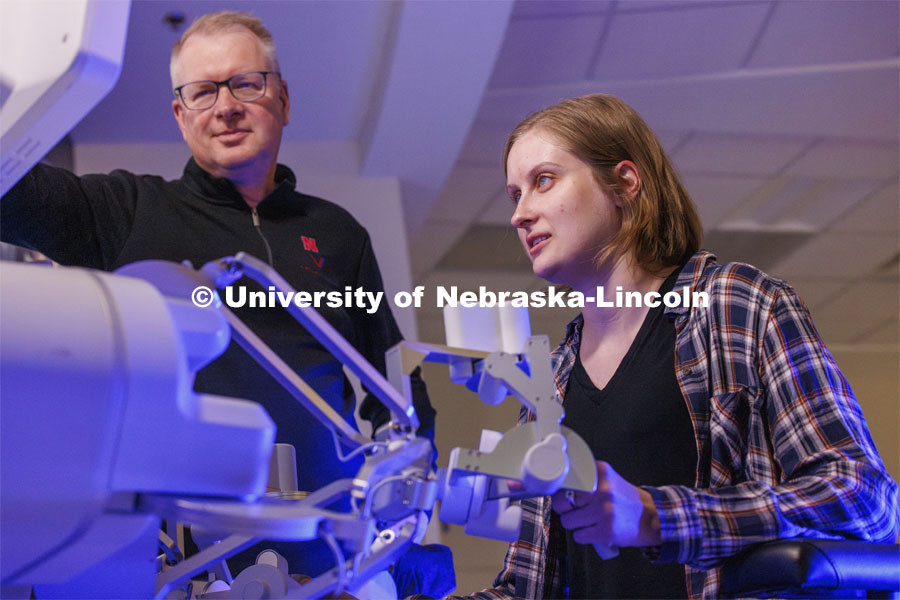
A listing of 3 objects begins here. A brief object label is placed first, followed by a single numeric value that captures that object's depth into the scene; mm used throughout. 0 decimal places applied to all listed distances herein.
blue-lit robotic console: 644
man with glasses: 1666
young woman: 1013
